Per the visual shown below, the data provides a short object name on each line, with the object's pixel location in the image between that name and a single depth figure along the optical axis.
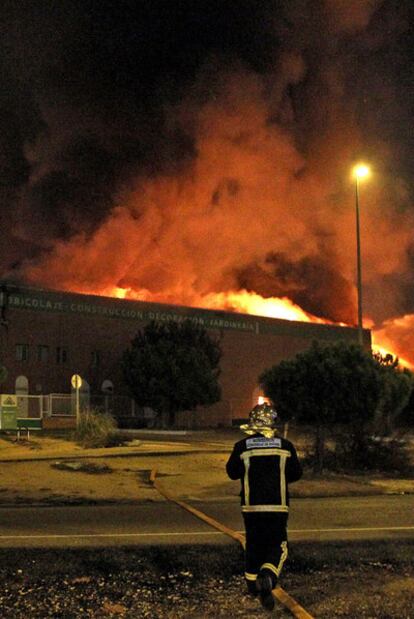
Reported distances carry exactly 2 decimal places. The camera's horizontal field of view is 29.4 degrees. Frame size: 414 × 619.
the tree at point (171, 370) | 44.19
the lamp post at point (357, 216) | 25.53
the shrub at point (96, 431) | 25.30
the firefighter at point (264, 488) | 5.96
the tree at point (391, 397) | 17.83
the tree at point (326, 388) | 17.23
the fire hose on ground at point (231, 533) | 6.04
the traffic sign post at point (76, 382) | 30.45
